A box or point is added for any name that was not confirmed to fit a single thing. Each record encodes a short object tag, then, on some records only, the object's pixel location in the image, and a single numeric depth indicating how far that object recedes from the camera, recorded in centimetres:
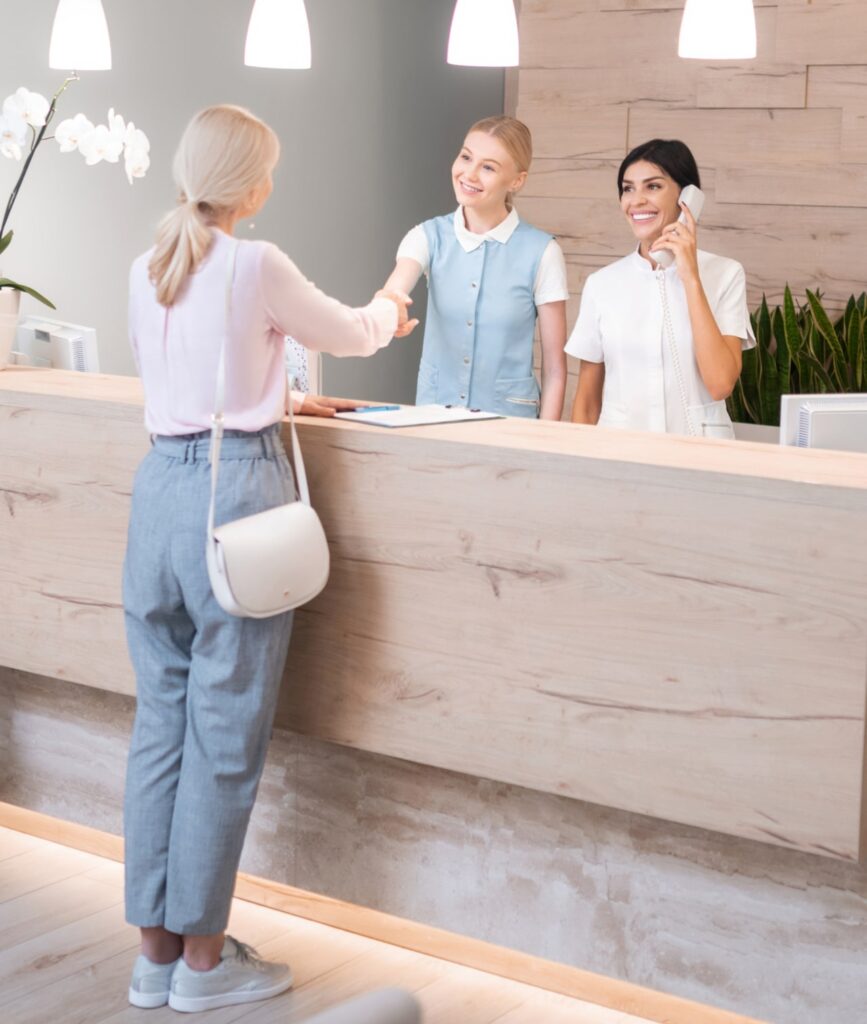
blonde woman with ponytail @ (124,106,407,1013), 229
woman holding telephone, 304
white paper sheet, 248
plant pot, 310
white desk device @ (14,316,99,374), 323
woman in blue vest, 335
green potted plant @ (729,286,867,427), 464
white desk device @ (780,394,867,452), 241
